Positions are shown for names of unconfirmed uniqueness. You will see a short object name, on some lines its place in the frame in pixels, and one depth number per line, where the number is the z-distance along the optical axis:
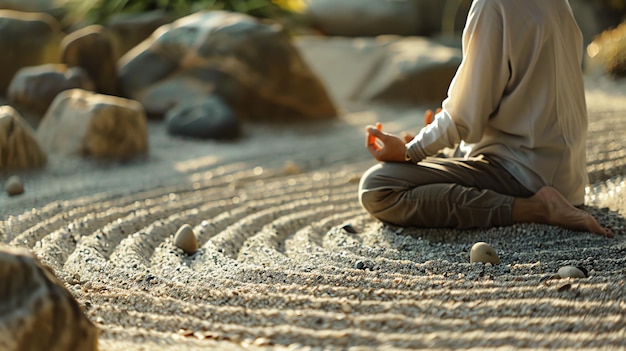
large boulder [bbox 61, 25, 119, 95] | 5.60
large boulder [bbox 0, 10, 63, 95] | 5.80
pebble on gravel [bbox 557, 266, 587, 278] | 2.06
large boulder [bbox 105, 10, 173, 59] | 6.87
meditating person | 2.49
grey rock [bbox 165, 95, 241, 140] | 5.21
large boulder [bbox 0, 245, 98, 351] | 1.41
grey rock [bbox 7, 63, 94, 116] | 5.17
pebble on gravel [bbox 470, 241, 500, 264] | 2.25
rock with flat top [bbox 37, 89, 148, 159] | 4.42
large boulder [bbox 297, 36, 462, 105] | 6.76
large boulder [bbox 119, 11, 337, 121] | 5.80
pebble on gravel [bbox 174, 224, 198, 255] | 2.64
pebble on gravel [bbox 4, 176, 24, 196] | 3.55
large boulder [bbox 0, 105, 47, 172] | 3.93
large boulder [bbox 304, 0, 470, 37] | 9.42
